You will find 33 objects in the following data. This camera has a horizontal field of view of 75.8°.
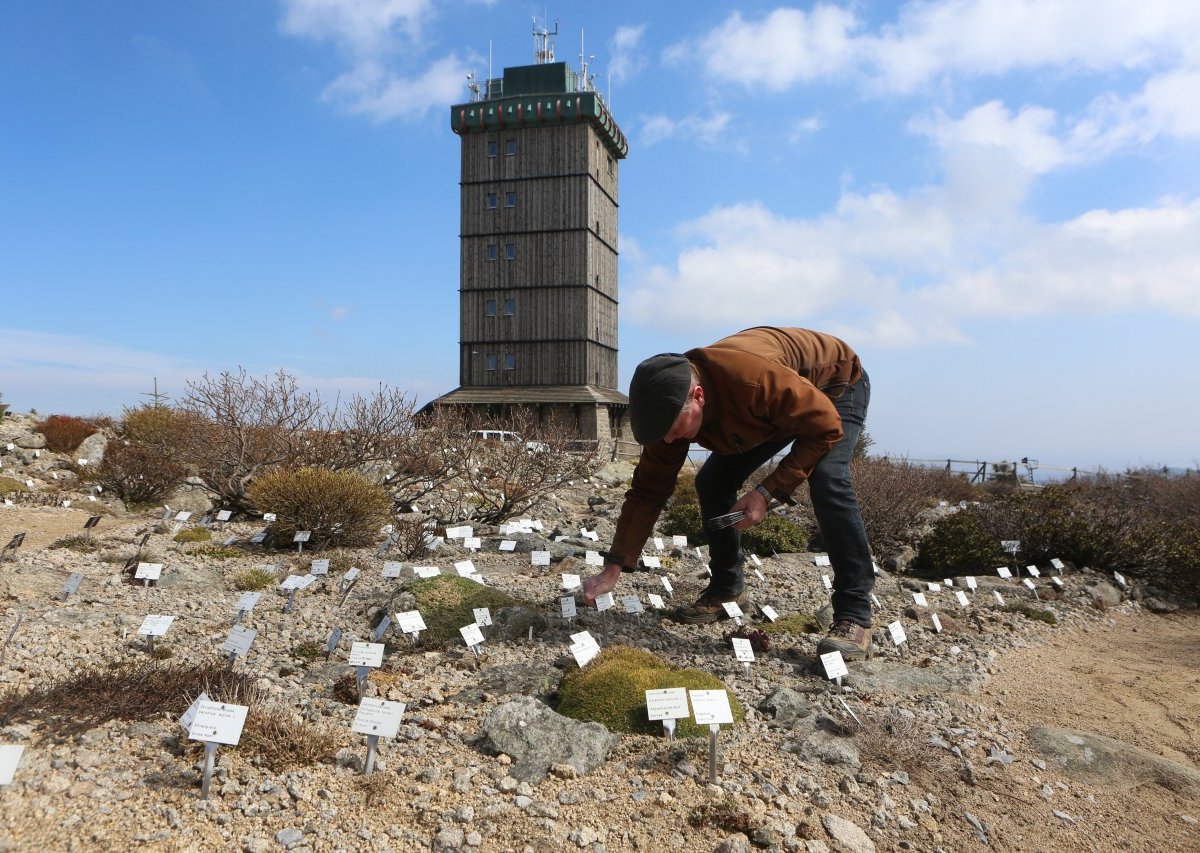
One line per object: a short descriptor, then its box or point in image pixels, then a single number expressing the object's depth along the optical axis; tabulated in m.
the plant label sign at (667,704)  2.89
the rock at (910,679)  3.70
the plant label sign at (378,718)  2.65
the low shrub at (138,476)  11.97
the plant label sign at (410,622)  3.90
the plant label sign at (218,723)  2.47
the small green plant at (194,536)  7.66
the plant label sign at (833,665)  3.62
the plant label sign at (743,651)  3.90
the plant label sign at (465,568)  5.21
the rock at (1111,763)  2.89
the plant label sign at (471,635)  3.89
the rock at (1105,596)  6.60
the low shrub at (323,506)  7.34
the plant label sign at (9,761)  2.25
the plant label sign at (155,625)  3.70
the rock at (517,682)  3.46
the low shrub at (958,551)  7.55
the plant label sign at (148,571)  5.22
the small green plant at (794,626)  4.59
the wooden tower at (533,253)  30.89
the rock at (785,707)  3.22
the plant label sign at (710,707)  2.74
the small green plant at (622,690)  3.12
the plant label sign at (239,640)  3.40
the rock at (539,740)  2.78
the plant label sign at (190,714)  2.57
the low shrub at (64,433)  18.17
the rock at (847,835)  2.37
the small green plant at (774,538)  8.29
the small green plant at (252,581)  5.59
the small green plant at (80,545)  6.77
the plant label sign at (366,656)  3.19
